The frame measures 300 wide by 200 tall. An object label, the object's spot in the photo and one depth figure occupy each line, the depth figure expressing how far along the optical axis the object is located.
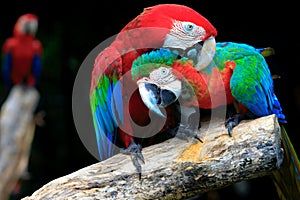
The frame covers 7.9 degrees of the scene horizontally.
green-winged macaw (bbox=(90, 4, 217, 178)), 3.86
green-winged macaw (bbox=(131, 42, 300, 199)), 3.84
